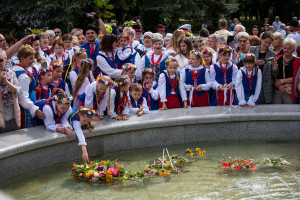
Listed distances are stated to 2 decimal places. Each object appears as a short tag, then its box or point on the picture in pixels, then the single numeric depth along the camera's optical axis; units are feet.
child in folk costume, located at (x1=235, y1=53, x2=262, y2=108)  26.23
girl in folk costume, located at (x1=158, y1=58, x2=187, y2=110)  25.93
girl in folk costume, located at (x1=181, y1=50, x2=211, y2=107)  26.48
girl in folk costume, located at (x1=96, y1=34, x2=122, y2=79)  26.50
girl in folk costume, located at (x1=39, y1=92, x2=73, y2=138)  21.09
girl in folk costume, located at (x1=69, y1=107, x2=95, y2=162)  20.75
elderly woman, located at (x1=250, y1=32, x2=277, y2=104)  26.48
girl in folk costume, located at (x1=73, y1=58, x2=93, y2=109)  24.30
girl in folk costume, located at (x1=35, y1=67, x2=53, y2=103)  23.10
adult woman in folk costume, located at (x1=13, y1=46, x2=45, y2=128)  21.70
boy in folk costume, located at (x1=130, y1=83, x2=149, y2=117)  24.35
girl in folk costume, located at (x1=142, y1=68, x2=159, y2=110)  26.00
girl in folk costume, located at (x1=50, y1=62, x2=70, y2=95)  23.83
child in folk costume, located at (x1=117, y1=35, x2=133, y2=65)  27.37
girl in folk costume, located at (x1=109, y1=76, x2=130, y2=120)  23.44
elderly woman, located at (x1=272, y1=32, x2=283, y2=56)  28.39
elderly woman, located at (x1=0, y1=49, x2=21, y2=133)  20.79
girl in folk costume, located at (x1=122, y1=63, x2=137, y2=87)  24.97
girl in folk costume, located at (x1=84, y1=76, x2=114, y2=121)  23.32
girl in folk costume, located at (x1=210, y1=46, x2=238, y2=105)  26.66
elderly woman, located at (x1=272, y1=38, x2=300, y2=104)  26.27
